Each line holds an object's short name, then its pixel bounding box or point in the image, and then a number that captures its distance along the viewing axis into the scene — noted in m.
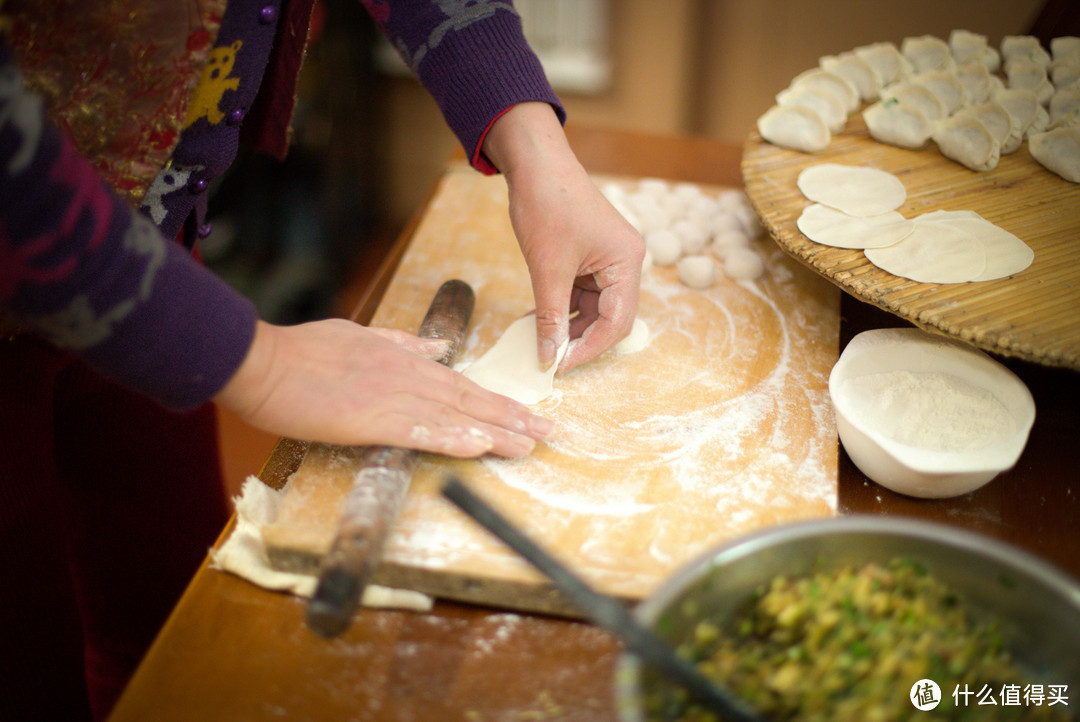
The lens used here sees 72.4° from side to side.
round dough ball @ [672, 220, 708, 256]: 1.36
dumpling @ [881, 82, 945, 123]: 1.30
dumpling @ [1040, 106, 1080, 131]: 1.22
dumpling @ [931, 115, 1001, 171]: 1.19
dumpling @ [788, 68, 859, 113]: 1.39
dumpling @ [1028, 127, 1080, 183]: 1.15
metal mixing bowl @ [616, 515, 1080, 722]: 0.60
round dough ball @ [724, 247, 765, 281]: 1.28
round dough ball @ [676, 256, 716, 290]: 1.26
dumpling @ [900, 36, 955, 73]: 1.44
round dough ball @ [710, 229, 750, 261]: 1.34
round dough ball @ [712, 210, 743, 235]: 1.39
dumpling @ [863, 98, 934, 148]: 1.28
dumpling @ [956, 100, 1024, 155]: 1.23
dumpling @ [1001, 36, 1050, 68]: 1.42
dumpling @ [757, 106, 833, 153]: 1.29
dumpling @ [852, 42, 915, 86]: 1.42
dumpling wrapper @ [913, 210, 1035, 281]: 0.99
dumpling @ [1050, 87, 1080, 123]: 1.28
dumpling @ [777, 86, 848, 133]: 1.35
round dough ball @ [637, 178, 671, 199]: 1.50
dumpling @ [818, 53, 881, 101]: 1.41
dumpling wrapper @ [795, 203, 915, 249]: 1.07
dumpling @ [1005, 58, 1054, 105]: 1.34
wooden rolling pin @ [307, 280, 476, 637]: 0.67
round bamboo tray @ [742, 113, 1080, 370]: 0.89
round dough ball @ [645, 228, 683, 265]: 1.31
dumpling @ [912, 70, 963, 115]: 1.33
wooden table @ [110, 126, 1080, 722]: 0.71
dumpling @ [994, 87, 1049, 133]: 1.26
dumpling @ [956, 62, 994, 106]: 1.34
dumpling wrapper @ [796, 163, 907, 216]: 1.16
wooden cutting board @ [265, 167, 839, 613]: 0.81
